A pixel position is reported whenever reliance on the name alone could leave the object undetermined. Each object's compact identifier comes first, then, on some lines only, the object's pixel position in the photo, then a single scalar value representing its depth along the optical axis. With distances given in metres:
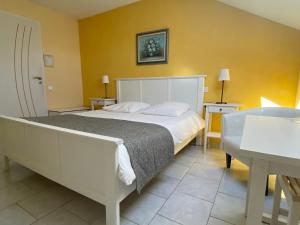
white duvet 1.09
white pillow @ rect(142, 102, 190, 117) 2.47
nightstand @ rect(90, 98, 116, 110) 3.69
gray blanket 1.25
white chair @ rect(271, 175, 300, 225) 0.76
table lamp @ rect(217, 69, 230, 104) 2.56
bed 1.12
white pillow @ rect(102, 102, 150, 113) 2.90
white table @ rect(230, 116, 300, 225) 0.67
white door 3.01
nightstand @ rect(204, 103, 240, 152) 2.51
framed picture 3.17
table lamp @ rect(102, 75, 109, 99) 3.72
